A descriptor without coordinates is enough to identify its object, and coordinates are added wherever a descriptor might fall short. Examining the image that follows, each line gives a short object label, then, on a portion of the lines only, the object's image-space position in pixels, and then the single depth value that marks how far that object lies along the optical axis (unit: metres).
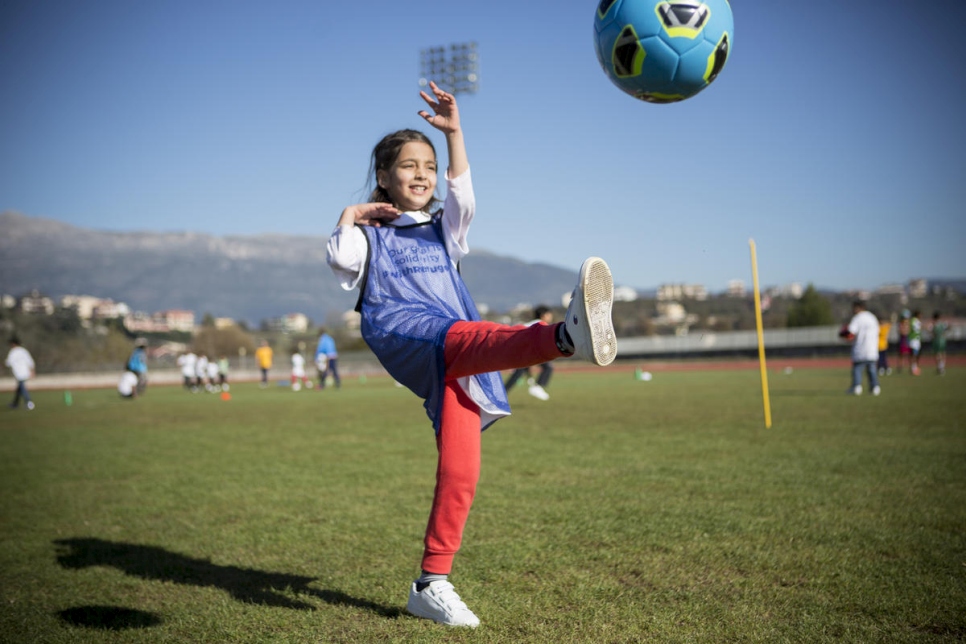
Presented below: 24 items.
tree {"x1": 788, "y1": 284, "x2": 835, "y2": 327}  71.31
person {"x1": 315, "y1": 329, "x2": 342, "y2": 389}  26.30
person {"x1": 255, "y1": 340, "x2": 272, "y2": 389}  32.69
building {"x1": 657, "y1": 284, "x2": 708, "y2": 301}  104.38
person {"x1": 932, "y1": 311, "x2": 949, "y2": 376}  24.48
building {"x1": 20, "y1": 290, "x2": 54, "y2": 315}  87.28
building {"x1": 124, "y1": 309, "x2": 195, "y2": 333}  188.20
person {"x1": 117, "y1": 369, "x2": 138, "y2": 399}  24.36
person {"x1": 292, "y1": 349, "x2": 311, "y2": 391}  29.97
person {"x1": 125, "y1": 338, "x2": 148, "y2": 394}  25.09
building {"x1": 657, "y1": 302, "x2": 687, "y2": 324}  77.00
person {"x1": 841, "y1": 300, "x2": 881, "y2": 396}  15.37
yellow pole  10.26
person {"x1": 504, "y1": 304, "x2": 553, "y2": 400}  15.56
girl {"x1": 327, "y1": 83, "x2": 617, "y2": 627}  2.95
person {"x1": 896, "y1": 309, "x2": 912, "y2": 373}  24.77
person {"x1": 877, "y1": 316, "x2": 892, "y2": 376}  23.05
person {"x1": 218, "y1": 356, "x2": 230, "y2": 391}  30.29
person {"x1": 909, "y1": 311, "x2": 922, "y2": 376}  24.77
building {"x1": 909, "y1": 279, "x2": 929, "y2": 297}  124.57
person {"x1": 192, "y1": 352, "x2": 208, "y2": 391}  31.45
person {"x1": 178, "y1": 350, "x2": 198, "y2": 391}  32.09
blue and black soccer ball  3.86
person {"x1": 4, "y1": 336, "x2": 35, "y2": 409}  19.41
